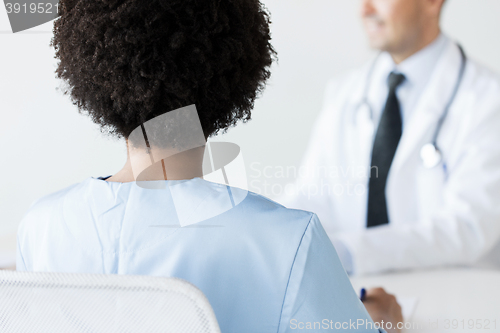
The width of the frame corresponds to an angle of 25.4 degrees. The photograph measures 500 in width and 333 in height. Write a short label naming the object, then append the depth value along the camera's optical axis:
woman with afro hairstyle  1.15
